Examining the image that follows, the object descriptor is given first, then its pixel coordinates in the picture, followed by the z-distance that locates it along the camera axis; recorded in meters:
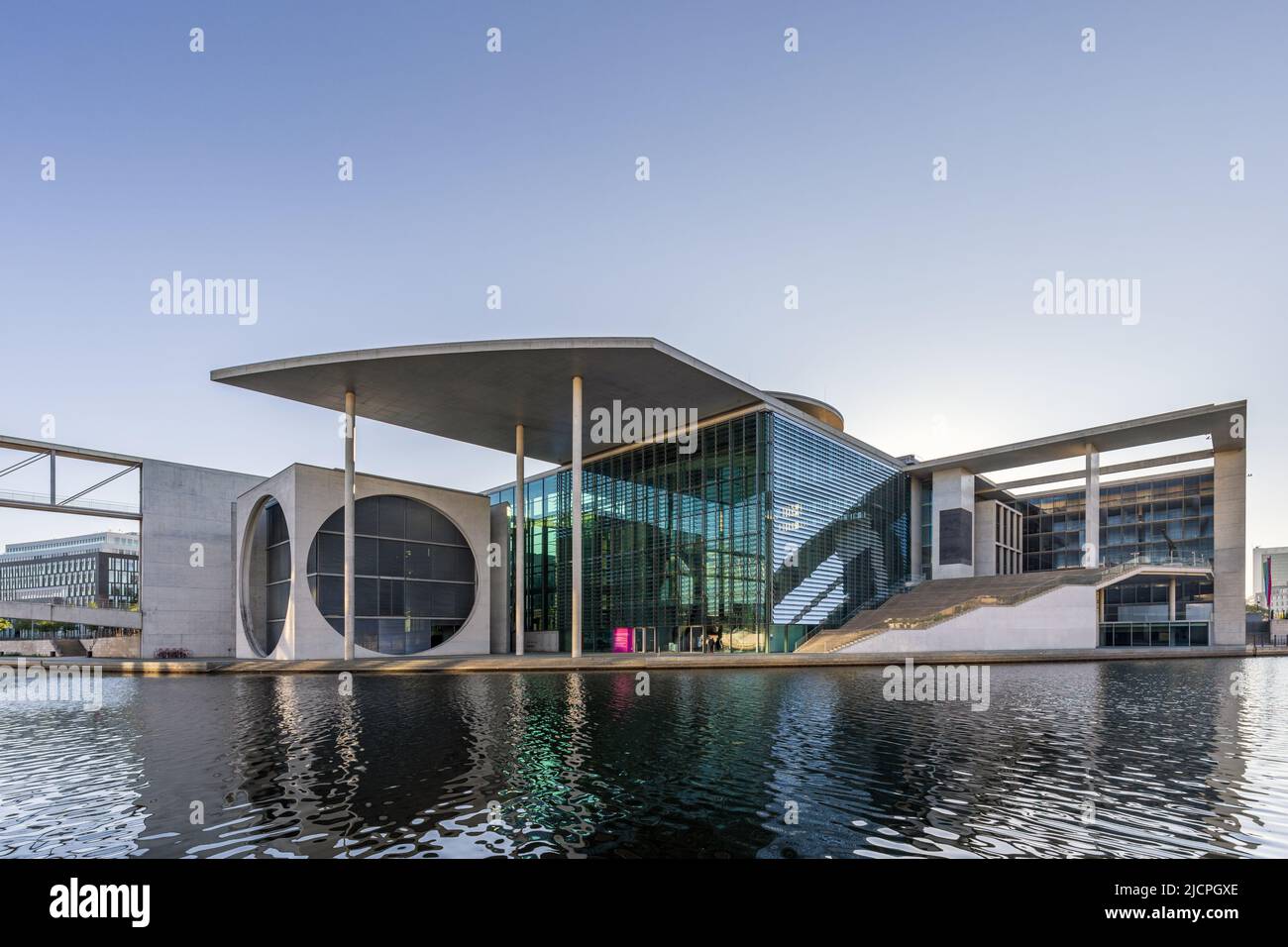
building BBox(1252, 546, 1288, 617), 129.88
